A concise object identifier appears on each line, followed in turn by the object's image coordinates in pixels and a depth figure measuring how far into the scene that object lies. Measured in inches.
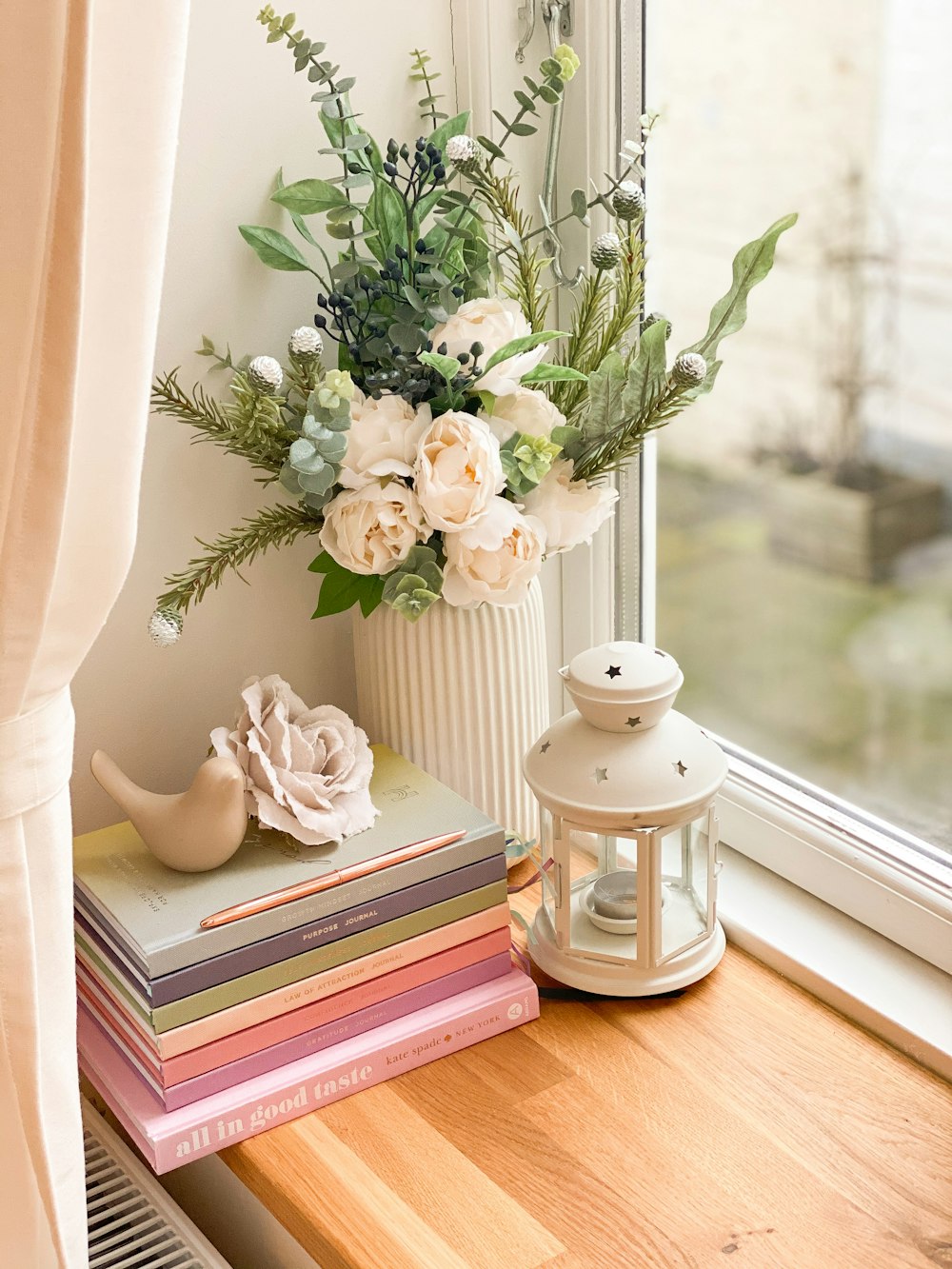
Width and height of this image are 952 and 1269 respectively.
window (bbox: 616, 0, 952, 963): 40.9
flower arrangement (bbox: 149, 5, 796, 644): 39.6
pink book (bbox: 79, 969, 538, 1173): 36.6
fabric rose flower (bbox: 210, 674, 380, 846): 39.4
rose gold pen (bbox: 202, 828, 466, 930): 37.1
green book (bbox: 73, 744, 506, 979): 36.6
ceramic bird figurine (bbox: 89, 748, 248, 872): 37.5
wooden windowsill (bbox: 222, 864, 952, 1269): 33.3
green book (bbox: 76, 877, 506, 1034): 36.5
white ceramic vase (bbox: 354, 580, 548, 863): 44.2
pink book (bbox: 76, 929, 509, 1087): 36.9
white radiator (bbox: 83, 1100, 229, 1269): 37.4
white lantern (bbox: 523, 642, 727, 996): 39.3
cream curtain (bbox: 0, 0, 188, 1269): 23.9
